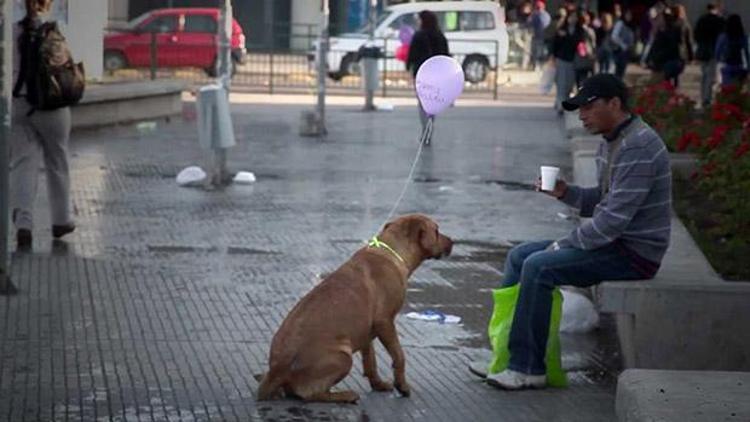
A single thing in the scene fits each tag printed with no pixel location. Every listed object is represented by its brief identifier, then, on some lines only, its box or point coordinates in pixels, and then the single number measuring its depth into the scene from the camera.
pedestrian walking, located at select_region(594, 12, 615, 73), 34.66
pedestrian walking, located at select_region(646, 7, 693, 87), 29.62
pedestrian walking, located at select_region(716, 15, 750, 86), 29.05
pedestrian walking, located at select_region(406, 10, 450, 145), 23.72
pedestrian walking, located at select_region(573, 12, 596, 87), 29.44
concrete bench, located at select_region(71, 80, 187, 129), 22.70
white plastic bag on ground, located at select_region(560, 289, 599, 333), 10.17
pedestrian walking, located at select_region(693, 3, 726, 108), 30.94
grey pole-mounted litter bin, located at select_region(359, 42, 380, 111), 28.42
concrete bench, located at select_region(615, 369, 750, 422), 6.91
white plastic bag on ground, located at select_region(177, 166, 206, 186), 16.95
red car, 29.67
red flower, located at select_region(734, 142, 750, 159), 11.85
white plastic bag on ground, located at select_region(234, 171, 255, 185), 17.34
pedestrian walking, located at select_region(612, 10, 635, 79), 34.22
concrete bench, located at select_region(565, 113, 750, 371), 8.64
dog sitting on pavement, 7.89
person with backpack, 12.01
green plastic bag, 8.73
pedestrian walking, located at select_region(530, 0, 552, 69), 34.44
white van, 35.12
